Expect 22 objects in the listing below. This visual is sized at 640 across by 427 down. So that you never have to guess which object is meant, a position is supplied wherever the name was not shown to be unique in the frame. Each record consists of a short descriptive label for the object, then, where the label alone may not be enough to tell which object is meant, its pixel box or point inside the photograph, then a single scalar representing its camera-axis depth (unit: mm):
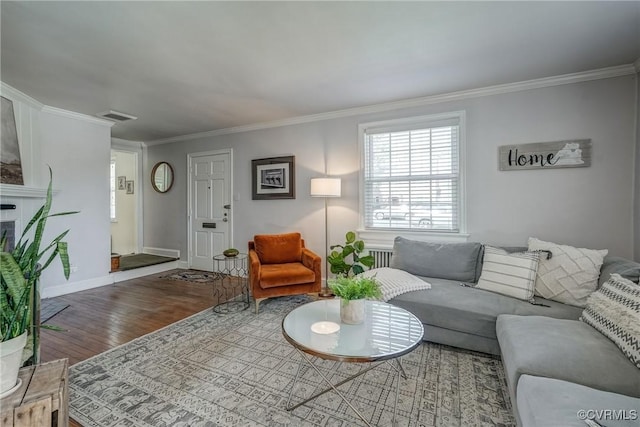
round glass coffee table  1452
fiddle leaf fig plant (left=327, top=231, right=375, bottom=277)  3496
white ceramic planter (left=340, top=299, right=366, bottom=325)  1780
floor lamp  3590
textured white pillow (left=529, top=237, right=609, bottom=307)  2133
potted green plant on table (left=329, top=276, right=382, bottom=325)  1765
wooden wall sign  2777
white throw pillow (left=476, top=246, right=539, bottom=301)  2283
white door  4867
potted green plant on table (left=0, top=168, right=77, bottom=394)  1110
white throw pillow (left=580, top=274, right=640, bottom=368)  1381
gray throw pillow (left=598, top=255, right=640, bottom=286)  1871
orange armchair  3098
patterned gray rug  1605
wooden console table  1046
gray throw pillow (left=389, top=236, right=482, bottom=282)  2758
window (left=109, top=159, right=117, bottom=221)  5961
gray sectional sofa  1111
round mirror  5445
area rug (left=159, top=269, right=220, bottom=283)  4465
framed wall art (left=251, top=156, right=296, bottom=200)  4246
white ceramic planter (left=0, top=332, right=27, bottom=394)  1094
